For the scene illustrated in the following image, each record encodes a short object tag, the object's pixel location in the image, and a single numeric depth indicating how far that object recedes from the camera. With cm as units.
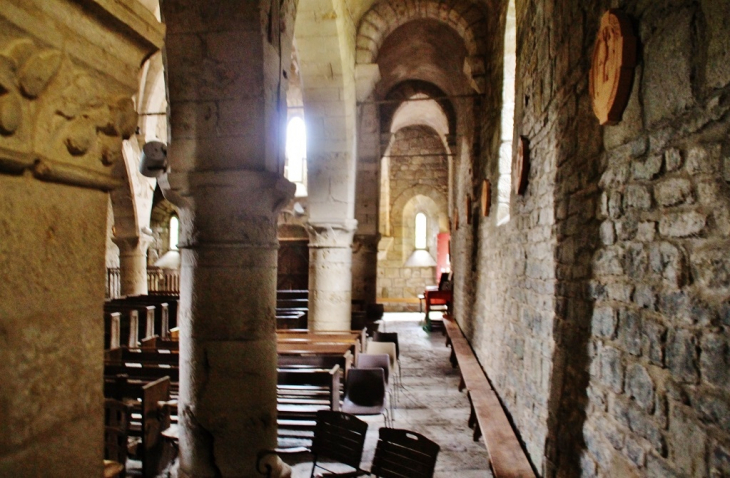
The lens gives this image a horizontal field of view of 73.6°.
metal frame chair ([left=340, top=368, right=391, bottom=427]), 525
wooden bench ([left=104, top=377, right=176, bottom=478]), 384
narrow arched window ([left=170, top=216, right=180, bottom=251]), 1894
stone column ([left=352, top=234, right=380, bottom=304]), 1145
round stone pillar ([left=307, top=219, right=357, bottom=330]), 771
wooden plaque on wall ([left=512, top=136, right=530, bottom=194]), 435
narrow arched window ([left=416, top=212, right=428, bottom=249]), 1916
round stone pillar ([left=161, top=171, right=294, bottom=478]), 315
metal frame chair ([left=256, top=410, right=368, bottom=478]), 355
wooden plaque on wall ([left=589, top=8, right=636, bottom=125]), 219
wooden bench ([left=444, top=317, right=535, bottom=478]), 343
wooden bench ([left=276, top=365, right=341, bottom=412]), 465
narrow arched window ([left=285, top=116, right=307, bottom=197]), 1551
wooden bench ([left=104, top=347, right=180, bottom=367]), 527
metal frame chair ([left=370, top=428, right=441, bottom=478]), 318
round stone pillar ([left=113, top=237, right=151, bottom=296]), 1030
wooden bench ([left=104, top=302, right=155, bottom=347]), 681
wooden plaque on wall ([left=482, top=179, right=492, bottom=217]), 666
